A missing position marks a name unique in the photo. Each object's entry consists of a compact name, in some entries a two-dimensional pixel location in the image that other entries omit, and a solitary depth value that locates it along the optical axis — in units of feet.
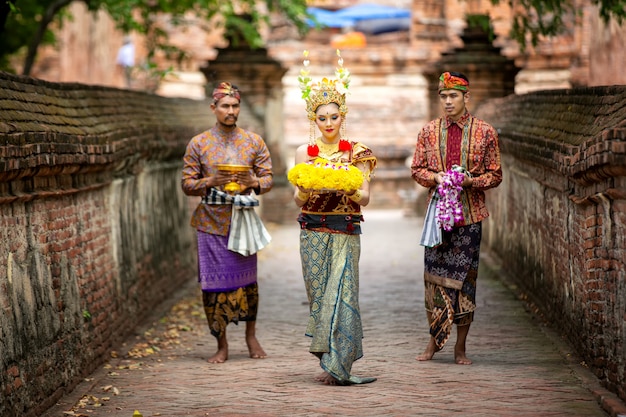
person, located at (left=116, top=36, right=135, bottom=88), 196.65
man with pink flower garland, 49.07
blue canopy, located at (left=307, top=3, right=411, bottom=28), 224.00
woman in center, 44.93
